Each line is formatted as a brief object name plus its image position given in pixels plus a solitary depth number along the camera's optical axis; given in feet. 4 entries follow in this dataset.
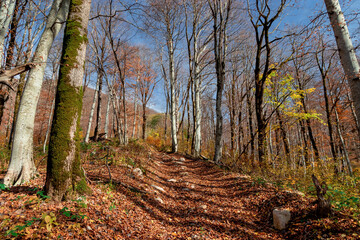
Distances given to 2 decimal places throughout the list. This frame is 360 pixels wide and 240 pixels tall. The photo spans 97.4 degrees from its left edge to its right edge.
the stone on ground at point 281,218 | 9.98
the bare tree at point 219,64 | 28.22
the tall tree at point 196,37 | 36.47
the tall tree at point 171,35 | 38.34
